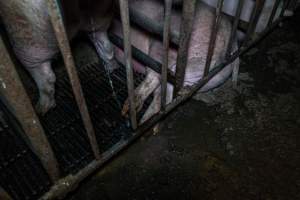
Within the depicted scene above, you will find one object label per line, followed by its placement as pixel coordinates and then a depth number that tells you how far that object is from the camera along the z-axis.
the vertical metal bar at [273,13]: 2.13
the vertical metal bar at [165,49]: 1.32
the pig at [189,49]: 2.01
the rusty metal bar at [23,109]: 0.85
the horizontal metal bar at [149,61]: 1.86
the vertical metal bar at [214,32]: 1.58
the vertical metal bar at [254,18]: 1.88
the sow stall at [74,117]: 0.99
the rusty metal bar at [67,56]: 0.88
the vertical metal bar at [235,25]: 1.70
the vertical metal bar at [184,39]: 1.43
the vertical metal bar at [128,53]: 1.11
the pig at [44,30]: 1.50
